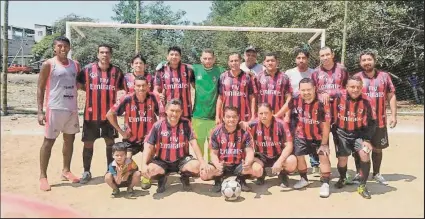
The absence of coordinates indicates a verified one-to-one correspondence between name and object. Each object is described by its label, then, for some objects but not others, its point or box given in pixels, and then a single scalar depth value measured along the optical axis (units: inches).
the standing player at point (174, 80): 209.6
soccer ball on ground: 175.2
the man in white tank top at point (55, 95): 193.5
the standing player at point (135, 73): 208.5
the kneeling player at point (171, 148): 187.0
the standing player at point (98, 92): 203.3
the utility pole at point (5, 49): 403.9
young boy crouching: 181.8
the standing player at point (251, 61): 233.5
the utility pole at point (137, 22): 407.8
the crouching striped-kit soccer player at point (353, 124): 189.6
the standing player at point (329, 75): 204.8
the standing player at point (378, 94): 201.2
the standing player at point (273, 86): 210.7
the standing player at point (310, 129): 191.0
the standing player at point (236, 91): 209.2
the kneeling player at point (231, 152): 187.0
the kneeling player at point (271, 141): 192.7
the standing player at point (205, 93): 213.6
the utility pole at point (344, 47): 454.5
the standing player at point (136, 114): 197.6
